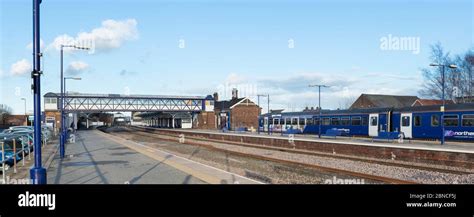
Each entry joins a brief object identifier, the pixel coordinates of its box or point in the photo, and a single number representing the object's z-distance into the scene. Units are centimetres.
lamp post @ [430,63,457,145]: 2501
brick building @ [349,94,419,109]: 8269
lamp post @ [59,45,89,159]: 1908
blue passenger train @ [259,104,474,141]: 2705
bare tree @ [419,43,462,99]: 5169
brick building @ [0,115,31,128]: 7696
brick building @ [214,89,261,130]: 7794
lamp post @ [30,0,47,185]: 767
